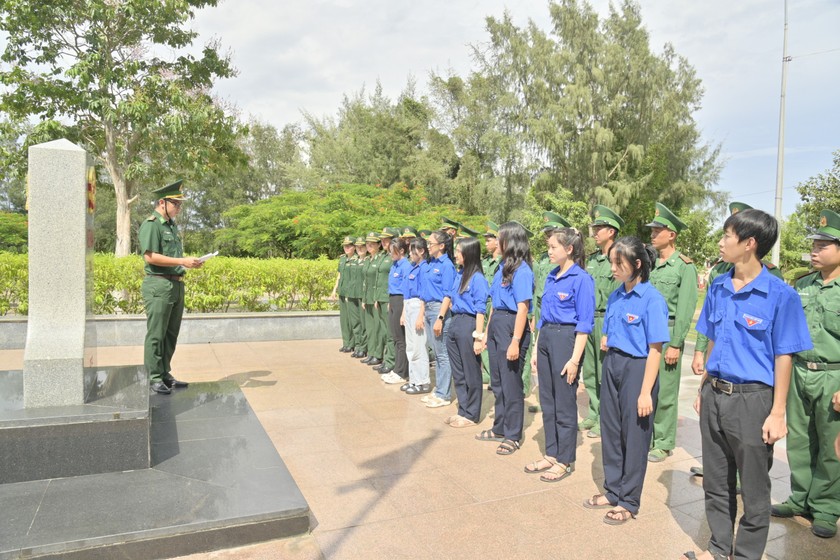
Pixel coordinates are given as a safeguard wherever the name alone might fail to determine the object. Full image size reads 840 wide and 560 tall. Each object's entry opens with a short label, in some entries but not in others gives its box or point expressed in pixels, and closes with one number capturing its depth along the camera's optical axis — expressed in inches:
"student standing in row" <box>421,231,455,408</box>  241.1
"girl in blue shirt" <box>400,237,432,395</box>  251.3
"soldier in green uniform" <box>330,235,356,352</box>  351.4
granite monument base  134.8
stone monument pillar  151.9
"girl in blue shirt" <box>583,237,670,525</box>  131.3
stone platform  112.0
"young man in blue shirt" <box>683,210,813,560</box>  107.3
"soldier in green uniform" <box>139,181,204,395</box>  201.2
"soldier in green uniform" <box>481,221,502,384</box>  268.9
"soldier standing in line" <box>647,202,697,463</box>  178.9
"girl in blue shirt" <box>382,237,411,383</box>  275.6
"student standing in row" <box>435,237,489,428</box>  201.8
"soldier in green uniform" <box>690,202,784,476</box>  158.4
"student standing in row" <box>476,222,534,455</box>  176.7
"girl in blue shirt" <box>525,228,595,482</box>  156.9
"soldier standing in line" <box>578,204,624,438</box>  207.3
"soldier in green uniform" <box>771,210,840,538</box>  132.8
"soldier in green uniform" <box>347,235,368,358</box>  330.3
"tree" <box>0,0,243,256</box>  472.7
